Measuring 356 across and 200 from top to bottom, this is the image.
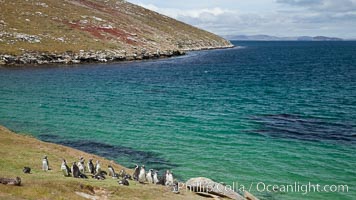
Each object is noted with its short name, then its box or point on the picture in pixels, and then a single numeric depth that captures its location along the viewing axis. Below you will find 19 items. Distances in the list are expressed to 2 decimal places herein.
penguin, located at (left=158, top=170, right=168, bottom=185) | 30.30
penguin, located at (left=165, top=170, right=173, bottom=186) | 29.72
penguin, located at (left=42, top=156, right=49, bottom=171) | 29.23
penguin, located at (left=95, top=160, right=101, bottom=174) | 29.68
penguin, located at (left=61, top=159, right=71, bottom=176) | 28.16
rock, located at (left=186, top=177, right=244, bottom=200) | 28.17
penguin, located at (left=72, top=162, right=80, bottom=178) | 27.96
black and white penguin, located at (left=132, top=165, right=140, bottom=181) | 30.54
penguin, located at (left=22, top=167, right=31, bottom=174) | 27.41
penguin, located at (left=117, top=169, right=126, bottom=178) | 29.84
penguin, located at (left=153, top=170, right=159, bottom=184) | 30.39
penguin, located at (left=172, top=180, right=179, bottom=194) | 27.30
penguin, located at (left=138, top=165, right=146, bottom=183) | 29.95
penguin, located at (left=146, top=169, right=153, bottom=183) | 30.17
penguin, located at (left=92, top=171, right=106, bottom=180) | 28.81
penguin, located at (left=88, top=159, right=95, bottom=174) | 30.42
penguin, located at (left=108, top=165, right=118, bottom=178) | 30.17
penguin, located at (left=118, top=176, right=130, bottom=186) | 27.48
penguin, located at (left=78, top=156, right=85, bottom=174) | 30.00
